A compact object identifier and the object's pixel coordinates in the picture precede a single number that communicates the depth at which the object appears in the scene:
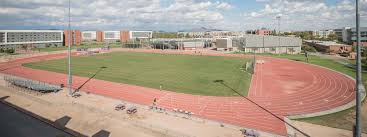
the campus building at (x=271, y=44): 81.56
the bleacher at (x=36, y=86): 31.94
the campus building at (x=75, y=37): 129.73
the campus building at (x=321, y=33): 188.45
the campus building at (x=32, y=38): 105.06
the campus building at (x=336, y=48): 79.75
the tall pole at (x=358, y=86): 11.21
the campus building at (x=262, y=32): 163.25
